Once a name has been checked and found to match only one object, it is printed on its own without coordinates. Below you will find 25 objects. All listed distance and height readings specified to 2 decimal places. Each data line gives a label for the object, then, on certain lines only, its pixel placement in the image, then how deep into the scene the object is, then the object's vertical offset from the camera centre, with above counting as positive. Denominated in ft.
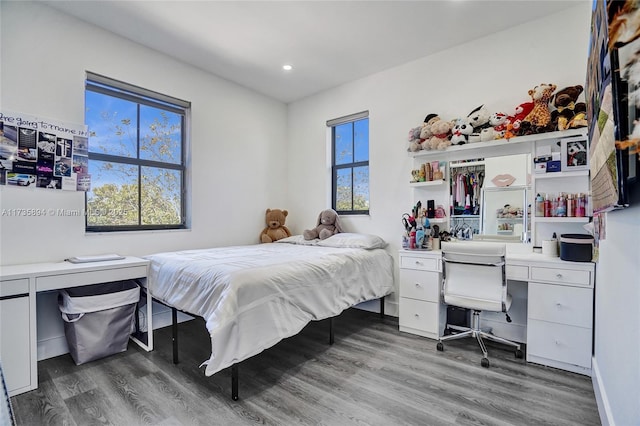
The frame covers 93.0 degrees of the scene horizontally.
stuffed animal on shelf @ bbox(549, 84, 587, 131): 7.79 +2.73
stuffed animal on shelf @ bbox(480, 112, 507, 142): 9.10 +2.57
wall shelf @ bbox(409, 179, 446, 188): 10.18 +1.01
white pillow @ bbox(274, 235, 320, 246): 12.12 -1.21
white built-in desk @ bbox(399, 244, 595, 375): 7.02 -2.41
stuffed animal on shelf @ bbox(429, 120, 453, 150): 10.00 +2.62
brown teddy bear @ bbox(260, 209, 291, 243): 13.71 -0.76
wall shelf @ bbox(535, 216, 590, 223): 7.80 -0.16
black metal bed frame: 6.12 -3.38
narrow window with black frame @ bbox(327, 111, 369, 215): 12.99 +2.17
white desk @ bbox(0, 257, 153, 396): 6.26 -2.17
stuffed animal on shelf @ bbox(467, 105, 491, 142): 9.48 +2.92
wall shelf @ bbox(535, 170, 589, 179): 7.86 +1.04
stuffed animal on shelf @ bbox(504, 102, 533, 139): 8.67 +2.71
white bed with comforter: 5.92 -1.86
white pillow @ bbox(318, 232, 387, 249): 10.93 -1.08
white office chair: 7.62 -1.78
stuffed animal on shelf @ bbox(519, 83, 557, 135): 8.23 +2.76
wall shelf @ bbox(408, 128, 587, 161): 8.13 +2.05
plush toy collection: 8.01 +2.73
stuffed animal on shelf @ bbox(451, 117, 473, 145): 9.66 +2.60
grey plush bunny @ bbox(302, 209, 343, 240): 12.59 -0.59
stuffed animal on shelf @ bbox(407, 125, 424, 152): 10.69 +2.56
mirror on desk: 9.05 +0.48
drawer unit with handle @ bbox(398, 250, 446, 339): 9.18 -2.58
